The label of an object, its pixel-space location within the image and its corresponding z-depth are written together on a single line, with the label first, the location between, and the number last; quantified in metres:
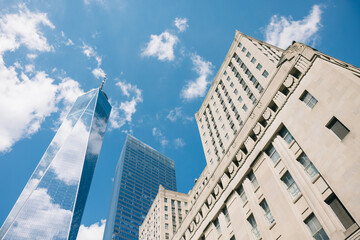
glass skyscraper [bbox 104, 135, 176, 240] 146.27
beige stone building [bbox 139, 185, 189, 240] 62.98
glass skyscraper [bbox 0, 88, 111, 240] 168.00
